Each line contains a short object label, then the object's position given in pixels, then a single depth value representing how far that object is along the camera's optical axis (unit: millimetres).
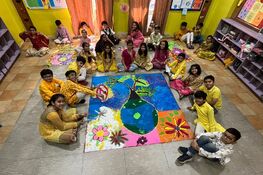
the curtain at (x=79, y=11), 4113
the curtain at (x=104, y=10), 4145
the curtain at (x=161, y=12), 4336
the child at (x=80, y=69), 3022
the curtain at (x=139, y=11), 4223
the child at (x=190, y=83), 2769
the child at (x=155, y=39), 4344
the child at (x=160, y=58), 3500
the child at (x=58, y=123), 1912
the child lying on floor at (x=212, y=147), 1734
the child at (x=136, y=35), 4387
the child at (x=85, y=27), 4403
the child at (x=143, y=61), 3520
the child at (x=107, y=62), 3402
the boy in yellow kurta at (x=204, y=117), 2143
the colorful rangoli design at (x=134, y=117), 2227
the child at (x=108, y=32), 4294
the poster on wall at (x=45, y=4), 3977
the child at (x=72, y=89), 2504
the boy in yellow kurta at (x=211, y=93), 2316
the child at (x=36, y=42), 3842
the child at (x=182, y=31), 4688
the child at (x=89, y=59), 3402
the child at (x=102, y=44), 3504
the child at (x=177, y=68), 3123
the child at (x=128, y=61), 3414
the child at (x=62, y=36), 4368
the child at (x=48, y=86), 2383
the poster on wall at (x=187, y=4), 4362
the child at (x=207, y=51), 4062
